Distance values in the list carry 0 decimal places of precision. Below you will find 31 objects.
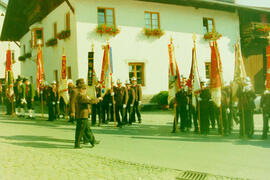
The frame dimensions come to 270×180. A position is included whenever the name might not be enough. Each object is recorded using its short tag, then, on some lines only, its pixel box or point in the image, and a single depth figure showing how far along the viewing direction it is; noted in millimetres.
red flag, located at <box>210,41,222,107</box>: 9195
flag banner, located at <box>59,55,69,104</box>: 12562
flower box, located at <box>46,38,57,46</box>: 19234
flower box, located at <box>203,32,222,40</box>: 20047
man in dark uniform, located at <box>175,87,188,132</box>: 10125
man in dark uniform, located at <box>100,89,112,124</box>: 12102
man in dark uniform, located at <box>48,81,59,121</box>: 13297
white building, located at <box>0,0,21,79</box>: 37994
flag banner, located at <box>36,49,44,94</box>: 13797
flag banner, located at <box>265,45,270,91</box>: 8540
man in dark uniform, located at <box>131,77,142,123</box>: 12343
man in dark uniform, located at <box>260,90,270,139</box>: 8305
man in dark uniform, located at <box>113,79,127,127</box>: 11617
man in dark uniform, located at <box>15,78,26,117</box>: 13944
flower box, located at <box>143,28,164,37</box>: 17875
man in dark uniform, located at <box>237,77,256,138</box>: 8758
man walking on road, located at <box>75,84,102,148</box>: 7633
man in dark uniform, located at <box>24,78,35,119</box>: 13893
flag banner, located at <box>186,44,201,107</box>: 9938
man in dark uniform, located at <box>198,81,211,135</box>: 9477
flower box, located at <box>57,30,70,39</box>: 17105
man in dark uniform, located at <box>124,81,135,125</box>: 11949
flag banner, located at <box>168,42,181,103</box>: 10305
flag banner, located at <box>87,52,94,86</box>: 10977
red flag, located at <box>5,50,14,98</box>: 15211
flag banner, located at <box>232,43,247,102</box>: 9484
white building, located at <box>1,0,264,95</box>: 16531
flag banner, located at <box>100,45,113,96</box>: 11664
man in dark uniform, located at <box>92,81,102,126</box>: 11770
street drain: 5074
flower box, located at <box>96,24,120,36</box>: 16422
